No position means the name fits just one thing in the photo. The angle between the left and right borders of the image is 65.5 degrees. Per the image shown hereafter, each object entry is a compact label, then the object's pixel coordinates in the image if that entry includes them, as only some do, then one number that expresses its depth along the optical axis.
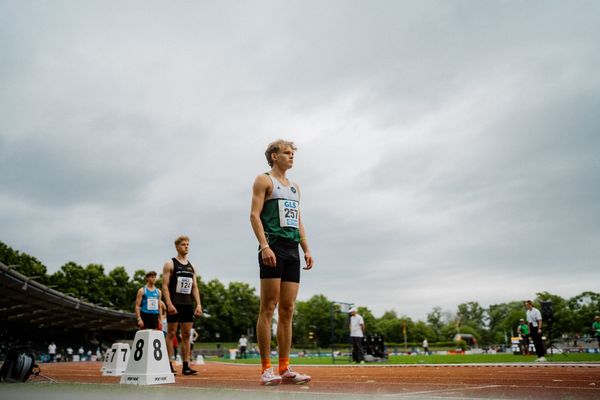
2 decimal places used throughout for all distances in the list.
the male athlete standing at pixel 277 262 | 4.47
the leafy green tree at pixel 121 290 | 69.19
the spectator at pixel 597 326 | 17.52
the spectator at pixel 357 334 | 16.45
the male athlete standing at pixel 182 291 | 7.82
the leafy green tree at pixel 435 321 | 156.38
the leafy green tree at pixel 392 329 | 133.75
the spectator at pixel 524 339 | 22.25
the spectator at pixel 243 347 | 36.28
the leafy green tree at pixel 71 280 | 63.50
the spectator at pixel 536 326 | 14.48
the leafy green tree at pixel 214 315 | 87.31
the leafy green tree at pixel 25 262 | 55.71
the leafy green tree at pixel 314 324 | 113.25
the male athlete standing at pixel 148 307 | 9.21
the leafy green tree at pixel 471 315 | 157.88
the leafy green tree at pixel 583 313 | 88.81
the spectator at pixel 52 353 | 35.12
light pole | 19.18
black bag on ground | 5.68
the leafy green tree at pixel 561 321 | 90.25
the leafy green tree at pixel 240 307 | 90.06
